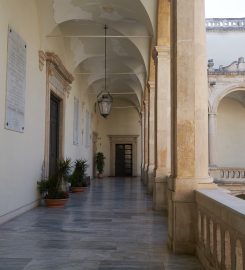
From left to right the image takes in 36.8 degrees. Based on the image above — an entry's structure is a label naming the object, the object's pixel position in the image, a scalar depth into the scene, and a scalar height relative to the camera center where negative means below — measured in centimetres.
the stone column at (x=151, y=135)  1177 +112
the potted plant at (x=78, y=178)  1268 -40
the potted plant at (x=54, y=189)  872 -54
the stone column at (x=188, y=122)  452 +57
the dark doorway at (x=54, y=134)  1076 +101
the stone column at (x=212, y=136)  1881 +158
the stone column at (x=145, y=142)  1584 +109
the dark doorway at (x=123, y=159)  2592 +55
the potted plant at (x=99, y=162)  2360 +27
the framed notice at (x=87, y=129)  1847 +192
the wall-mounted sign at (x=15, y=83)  680 +163
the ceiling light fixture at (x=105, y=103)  1268 +218
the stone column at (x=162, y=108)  815 +138
